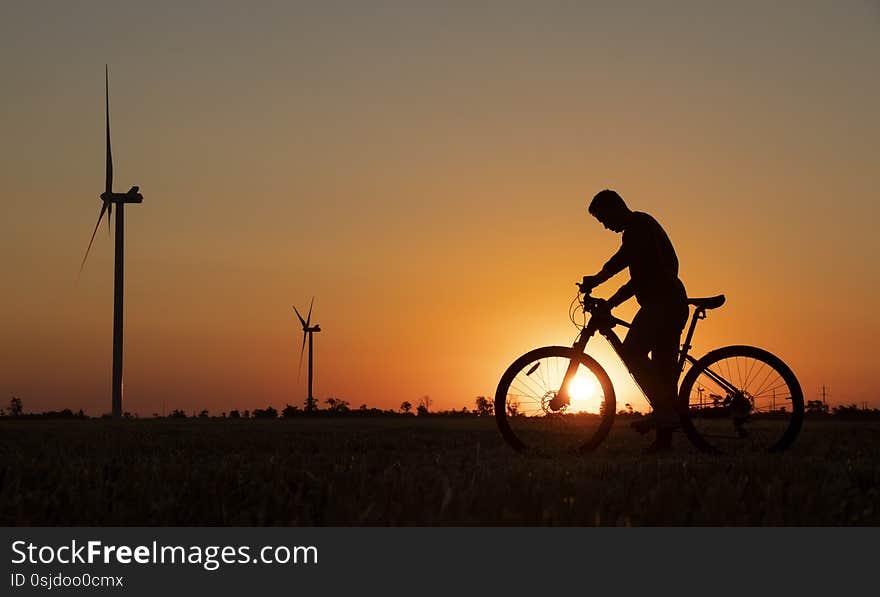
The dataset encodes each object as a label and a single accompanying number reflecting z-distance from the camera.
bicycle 11.06
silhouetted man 10.89
